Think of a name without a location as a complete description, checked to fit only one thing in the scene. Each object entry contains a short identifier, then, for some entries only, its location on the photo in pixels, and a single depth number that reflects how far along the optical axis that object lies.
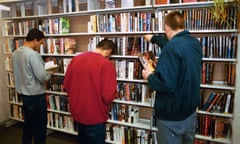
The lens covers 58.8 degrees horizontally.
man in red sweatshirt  1.90
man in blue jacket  1.55
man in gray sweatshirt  2.49
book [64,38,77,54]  3.04
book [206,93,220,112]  2.23
